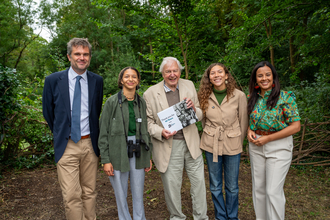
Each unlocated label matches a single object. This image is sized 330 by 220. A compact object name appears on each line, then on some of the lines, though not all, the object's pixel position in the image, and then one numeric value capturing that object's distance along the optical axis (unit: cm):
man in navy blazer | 292
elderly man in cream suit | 320
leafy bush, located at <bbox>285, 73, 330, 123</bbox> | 638
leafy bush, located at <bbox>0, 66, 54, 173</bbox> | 499
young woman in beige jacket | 323
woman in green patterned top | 277
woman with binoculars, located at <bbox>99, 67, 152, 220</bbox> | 289
